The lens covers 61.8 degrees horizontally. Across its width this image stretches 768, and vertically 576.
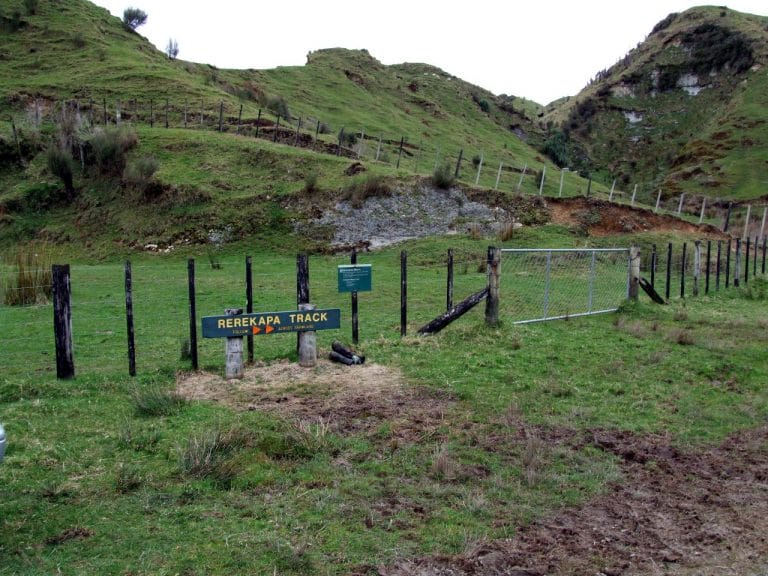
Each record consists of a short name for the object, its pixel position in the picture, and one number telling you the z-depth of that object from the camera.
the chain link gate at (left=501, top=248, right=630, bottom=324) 15.66
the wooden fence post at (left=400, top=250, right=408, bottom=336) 12.29
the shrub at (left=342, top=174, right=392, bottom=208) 33.34
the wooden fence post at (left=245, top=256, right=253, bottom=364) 10.27
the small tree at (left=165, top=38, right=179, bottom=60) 70.06
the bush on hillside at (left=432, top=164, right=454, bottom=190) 35.19
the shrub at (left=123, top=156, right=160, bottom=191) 33.97
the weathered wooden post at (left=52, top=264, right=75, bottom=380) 8.94
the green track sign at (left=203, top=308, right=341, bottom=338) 9.18
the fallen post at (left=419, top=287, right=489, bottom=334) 12.31
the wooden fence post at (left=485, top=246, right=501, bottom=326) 12.64
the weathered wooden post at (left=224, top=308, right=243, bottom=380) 9.43
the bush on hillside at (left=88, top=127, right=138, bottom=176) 36.09
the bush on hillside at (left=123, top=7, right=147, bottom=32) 70.50
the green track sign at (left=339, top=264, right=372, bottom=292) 11.13
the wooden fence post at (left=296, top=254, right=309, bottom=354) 10.68
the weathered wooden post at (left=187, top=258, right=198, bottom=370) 9.70
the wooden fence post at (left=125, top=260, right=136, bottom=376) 9.34
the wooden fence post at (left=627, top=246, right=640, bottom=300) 16.45
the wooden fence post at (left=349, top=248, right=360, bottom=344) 11.59
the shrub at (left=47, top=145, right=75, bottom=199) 34.75
